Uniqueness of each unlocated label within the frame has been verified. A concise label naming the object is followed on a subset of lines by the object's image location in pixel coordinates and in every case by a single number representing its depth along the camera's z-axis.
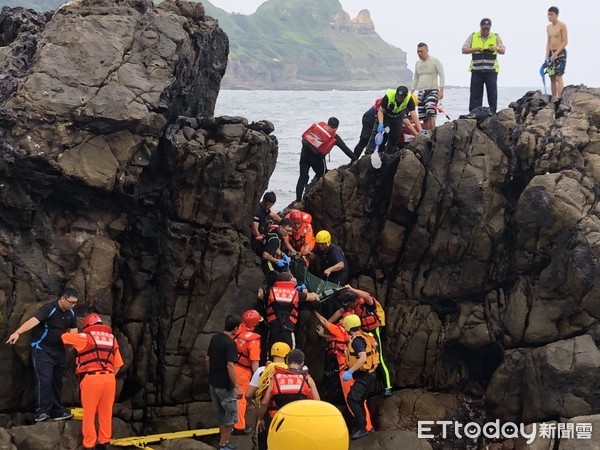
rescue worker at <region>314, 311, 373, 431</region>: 15.94
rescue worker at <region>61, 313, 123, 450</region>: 13.77
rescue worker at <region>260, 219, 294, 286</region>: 17.30
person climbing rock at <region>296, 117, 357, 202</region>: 19.86
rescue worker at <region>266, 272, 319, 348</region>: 16.16
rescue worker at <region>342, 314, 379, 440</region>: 15.55
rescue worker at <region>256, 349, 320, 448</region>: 12.34
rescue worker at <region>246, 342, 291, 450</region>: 13.01
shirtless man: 20.53
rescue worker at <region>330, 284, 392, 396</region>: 16.75
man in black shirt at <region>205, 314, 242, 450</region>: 14.27
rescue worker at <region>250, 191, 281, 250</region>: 17.67
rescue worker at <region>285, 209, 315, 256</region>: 17.84
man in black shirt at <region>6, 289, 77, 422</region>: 14.49
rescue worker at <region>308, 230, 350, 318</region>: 17.66
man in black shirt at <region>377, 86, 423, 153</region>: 18.38
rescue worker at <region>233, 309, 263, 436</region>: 15.08
